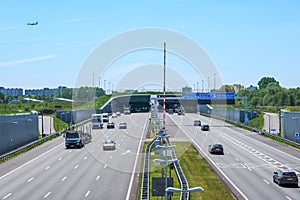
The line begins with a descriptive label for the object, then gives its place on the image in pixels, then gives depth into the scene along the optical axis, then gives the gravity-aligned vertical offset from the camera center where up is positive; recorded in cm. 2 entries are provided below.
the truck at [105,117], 12992 -479
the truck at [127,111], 16466 -403
